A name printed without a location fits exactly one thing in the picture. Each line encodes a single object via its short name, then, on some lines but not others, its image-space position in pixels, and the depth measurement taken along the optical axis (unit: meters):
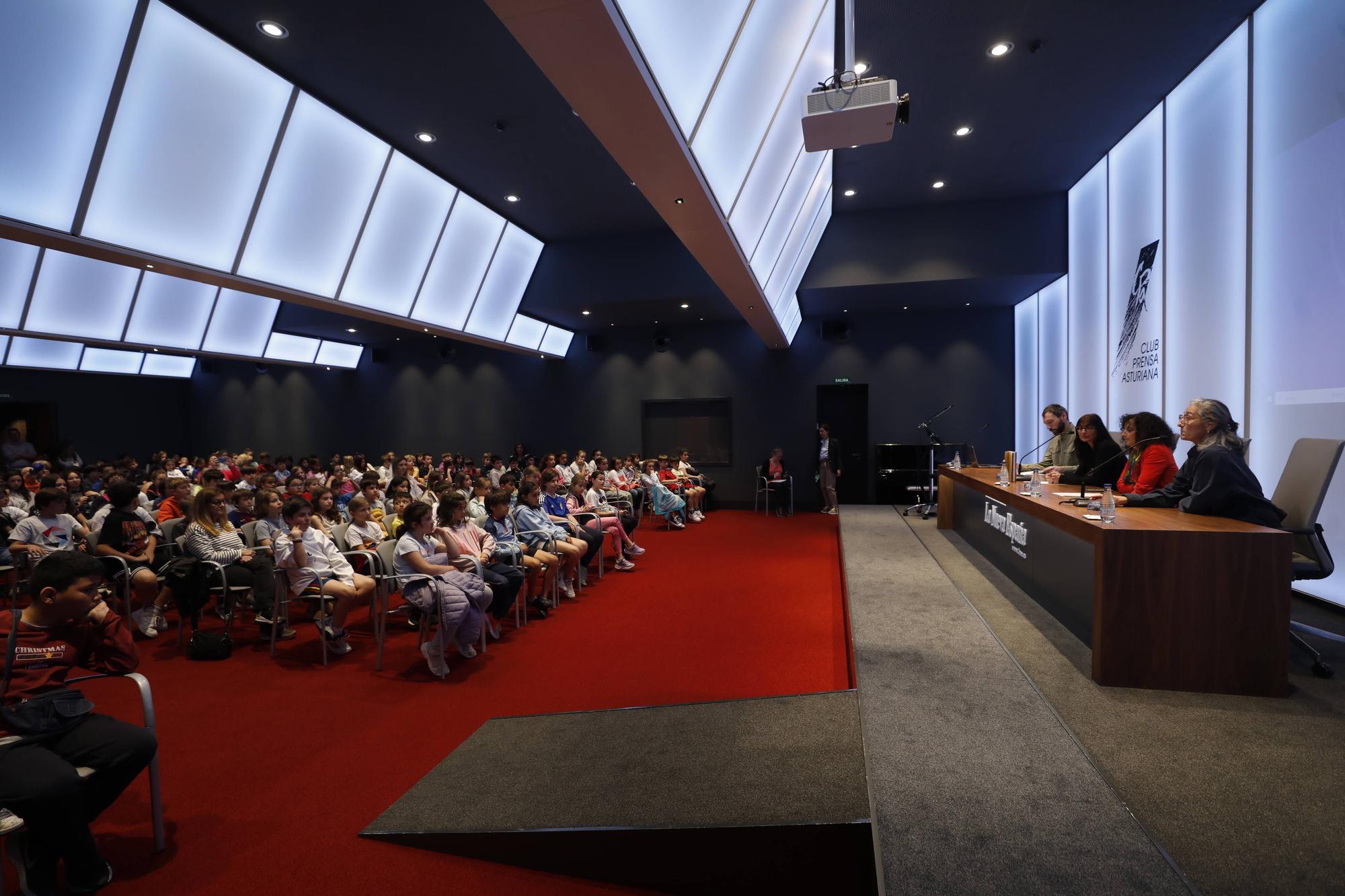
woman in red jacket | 3.98
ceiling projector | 3.80
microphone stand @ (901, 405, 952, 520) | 8.66
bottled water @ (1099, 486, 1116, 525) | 2.88
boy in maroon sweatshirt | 1.79
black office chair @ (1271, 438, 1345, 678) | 3.03
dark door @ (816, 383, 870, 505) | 11.63
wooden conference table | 2.60
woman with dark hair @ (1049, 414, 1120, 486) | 4.74
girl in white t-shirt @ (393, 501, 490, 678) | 3.83
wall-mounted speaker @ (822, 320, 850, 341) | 11.32
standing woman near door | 10.74
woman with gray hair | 2.98
